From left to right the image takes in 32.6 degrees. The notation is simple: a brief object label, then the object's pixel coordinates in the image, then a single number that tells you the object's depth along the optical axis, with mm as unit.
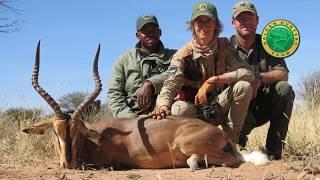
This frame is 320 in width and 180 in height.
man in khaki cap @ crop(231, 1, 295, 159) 6773
